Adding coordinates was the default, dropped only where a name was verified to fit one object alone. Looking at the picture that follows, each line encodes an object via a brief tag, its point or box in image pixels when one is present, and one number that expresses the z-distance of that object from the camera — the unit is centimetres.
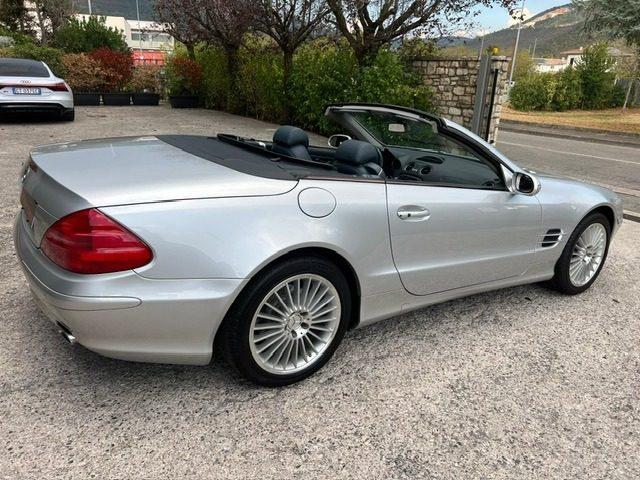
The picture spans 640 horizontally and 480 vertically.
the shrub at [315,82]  1082
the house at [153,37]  2143
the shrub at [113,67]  1836
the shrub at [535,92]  2914
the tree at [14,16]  2600
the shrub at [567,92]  2908
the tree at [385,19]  1068
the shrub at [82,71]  1791
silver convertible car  207
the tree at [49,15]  2603
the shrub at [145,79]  1959
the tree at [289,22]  1212
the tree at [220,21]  1234
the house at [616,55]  3052
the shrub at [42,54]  1761
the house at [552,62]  8869
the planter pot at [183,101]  1845
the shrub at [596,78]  2862
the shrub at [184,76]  1847
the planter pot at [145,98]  1881
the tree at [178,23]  1569
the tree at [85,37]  2269
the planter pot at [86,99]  1748
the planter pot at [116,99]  1811
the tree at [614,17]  1742
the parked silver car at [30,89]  1051
